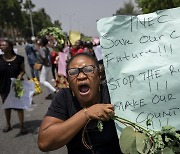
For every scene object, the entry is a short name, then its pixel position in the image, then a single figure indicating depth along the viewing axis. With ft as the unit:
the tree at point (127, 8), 136.26
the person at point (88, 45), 25.62
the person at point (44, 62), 18.54
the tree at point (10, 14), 163.96
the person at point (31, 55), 23.40
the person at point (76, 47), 19.18
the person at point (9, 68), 11.67
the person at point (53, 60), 21.90
